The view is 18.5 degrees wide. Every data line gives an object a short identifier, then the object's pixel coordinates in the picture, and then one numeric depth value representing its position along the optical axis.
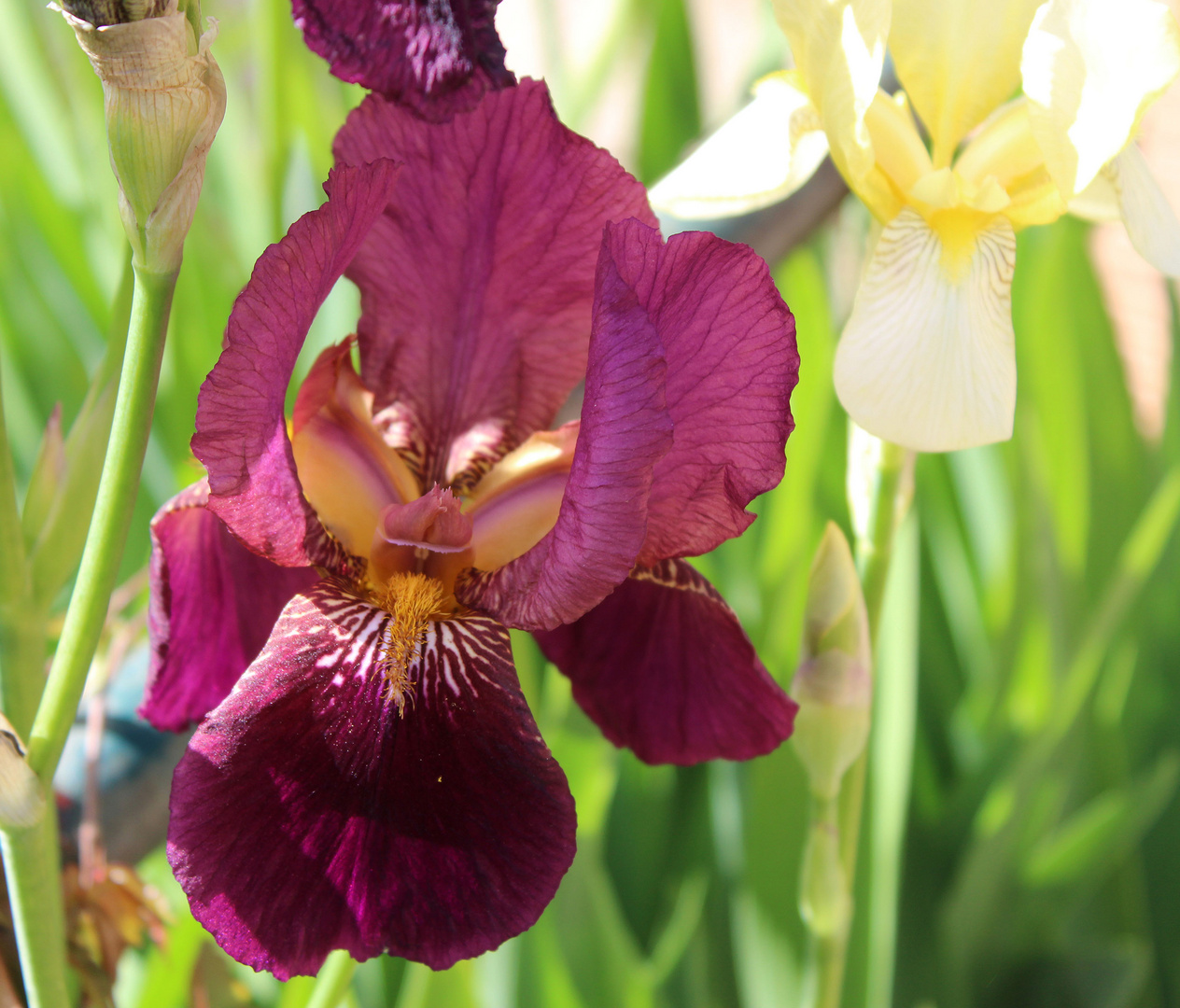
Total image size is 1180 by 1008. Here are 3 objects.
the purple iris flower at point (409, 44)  0.50
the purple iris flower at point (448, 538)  0.49
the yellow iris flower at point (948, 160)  0.52
